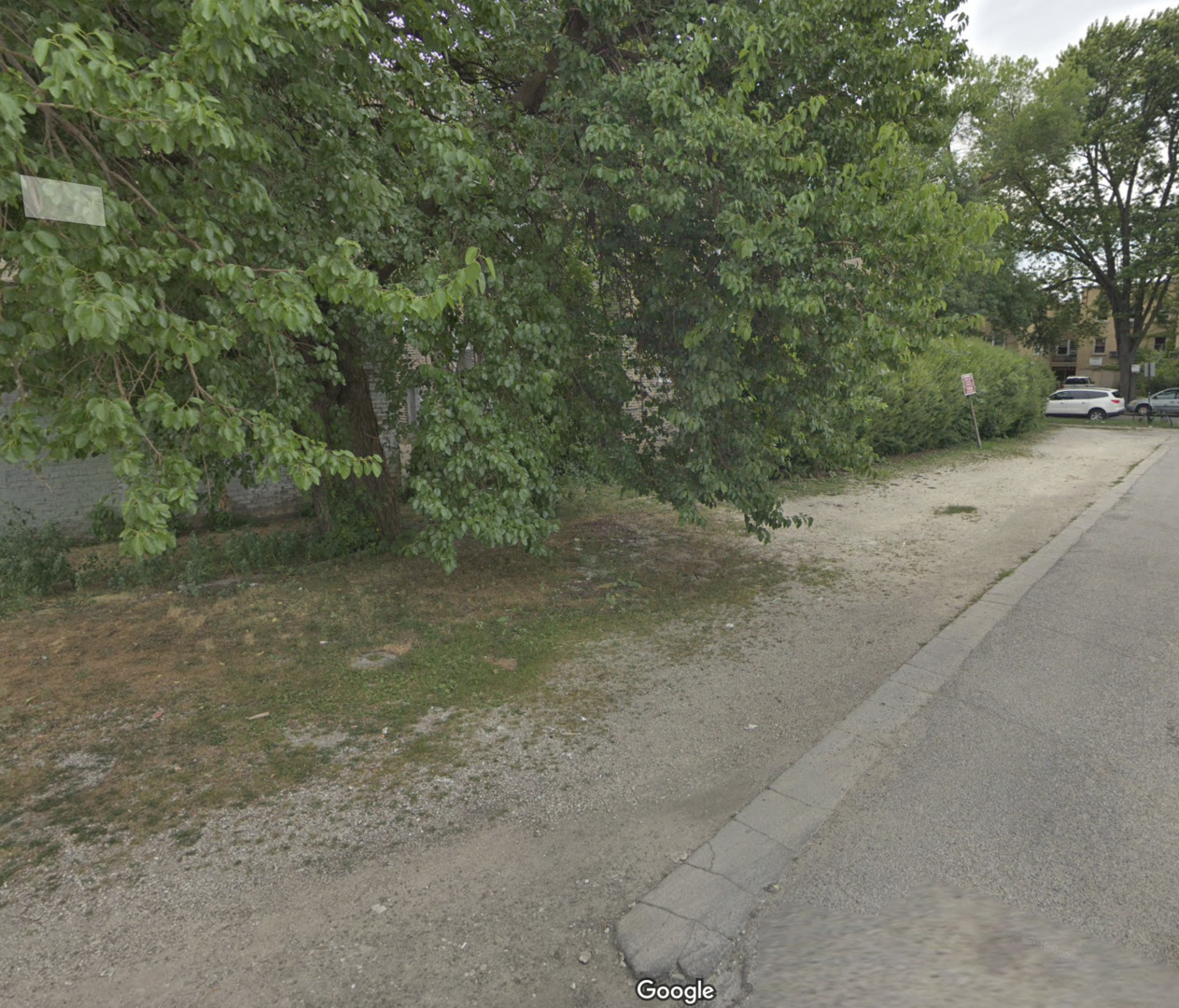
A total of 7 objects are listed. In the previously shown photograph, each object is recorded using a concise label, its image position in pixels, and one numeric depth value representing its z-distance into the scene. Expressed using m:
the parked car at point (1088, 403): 31.77
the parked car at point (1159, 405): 31.86
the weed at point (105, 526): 8.68
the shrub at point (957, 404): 16.81
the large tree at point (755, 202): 4.91
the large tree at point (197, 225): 3.06
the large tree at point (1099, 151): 28.05
